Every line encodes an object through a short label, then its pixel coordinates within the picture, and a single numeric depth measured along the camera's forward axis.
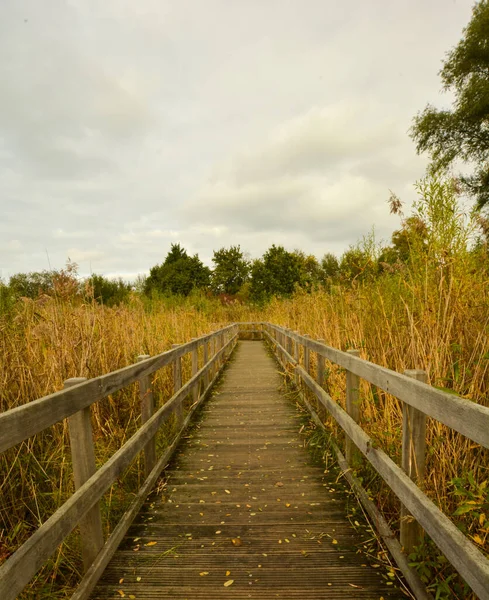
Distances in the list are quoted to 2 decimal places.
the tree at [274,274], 24.56
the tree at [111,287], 16.92
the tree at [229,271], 38.75
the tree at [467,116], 14.29
